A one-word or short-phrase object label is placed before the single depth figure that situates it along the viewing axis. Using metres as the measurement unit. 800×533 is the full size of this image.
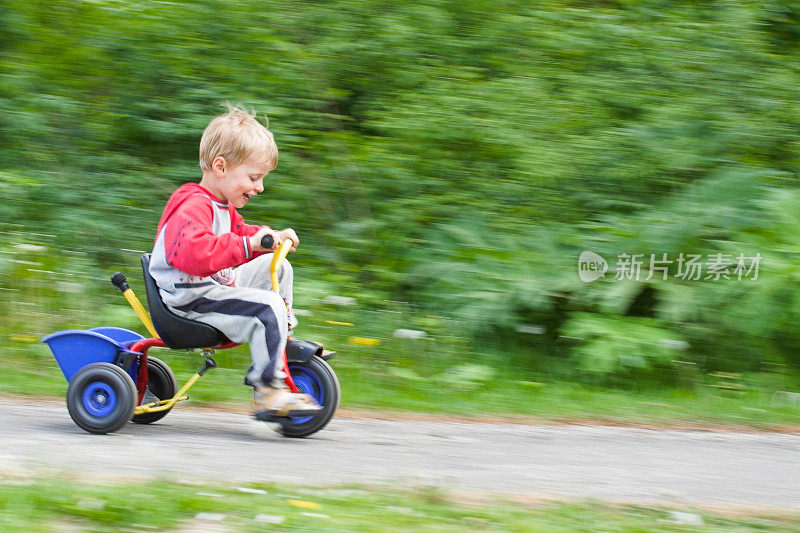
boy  8.03
